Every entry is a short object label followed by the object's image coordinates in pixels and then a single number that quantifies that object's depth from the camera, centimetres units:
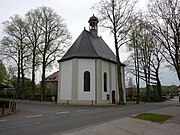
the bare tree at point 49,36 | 3991
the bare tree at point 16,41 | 4122
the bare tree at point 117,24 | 3170
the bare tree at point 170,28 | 2070
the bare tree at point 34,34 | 4047
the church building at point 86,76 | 3281
